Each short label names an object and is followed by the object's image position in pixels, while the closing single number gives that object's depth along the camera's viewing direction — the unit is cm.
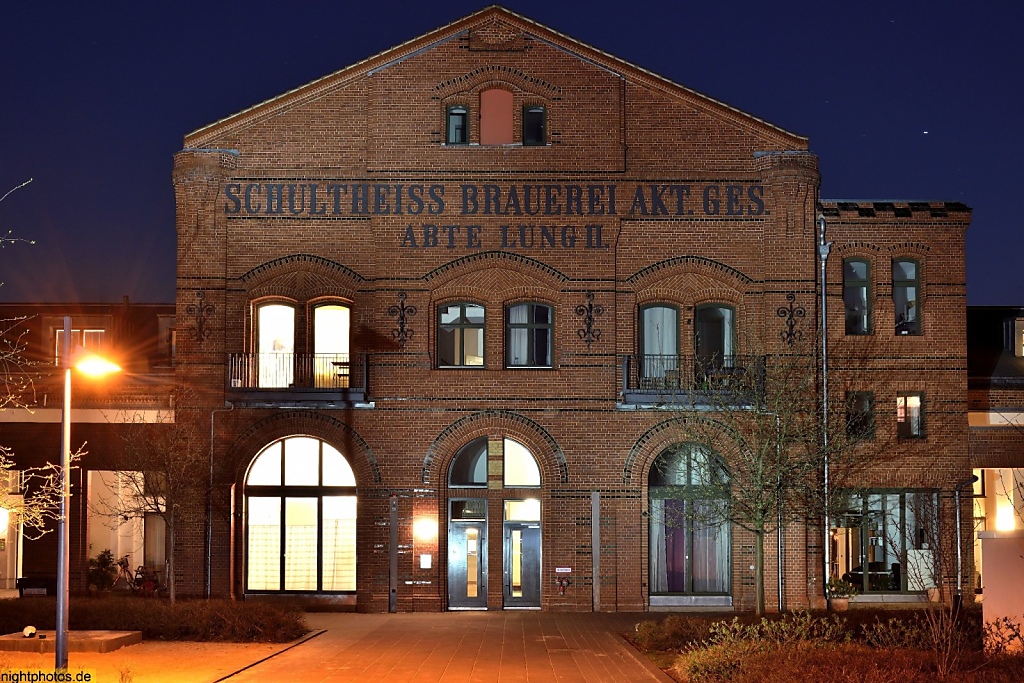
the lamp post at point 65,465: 1727
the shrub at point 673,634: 2166
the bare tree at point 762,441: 2472
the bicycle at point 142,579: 2956
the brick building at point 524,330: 2881
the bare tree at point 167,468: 2666
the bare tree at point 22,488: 1661
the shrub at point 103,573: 3105
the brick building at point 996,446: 2995
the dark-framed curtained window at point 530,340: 2936
